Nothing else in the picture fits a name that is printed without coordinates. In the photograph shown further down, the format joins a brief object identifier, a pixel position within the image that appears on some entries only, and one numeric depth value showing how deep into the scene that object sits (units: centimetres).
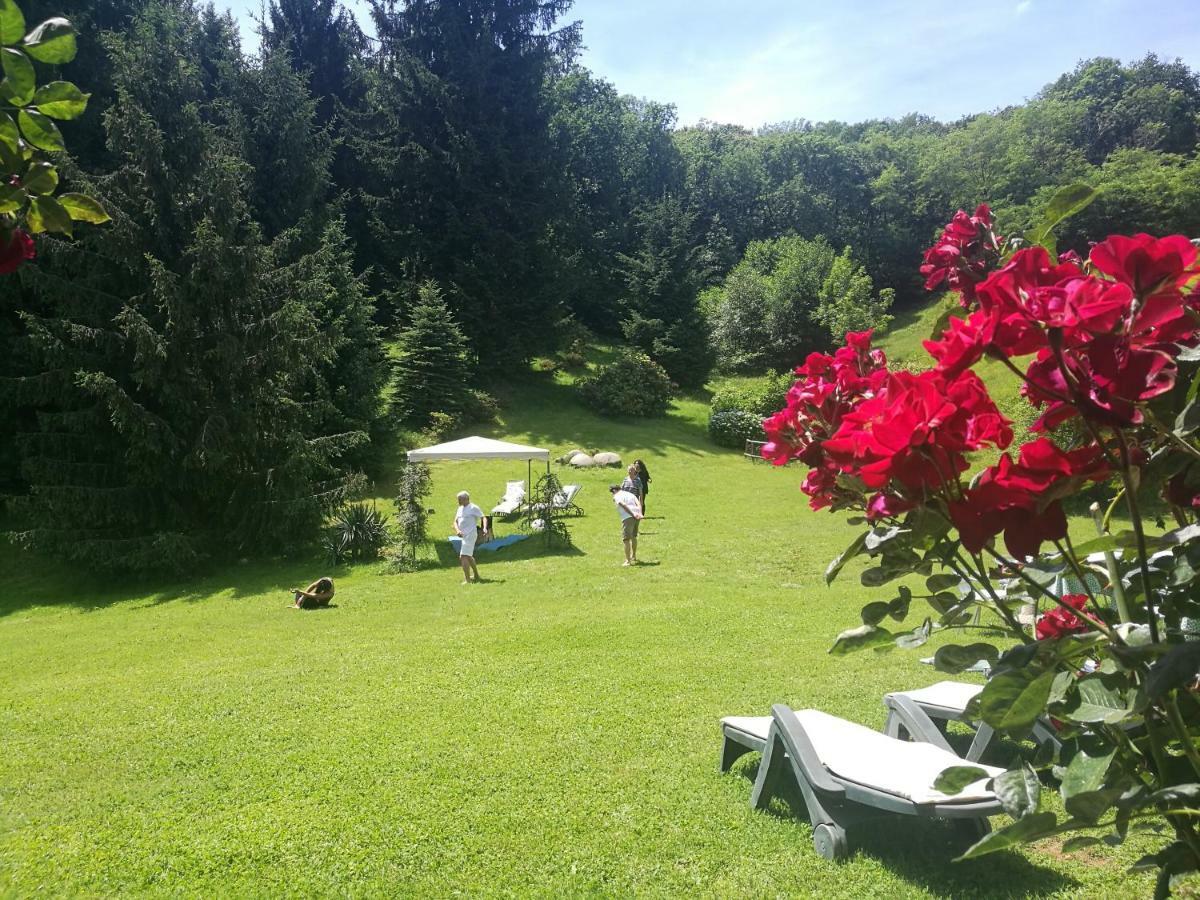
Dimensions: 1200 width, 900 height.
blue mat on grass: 1295
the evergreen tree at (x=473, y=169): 2545
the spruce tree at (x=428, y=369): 2155
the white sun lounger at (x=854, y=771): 289
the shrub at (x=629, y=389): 2483
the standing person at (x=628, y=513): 1078
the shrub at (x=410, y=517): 1209
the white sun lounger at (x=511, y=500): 1524
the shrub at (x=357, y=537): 1254
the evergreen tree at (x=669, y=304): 2836
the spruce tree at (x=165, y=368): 1217
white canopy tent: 1377
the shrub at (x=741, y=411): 2280
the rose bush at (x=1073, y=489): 79
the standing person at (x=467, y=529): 1020
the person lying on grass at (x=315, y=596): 965
